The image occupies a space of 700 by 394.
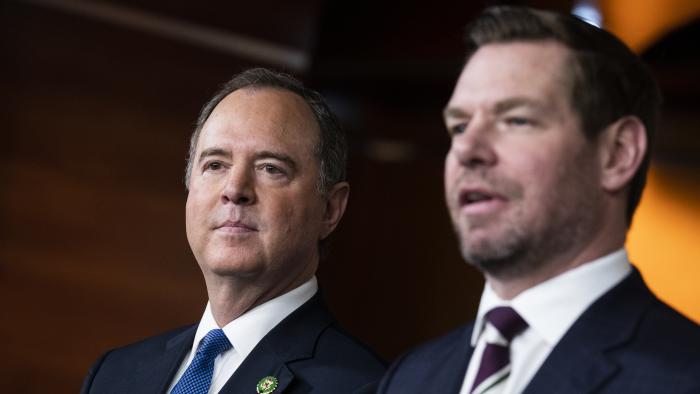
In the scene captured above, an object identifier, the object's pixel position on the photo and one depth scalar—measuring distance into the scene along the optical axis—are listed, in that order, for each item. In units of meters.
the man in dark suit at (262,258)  3.81
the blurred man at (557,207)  3.51
